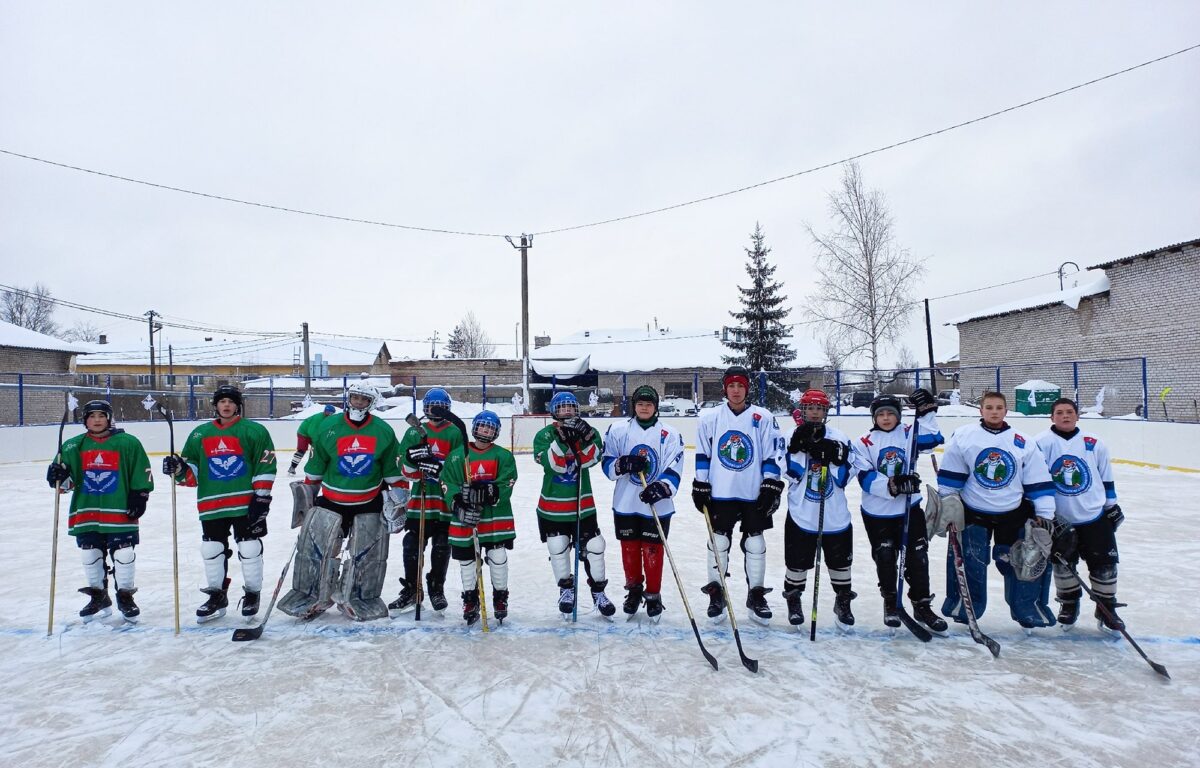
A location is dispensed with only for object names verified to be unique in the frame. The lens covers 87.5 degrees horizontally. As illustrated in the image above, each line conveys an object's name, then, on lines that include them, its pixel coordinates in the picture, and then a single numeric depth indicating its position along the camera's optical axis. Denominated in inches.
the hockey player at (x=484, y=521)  151.0
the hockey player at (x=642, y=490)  153.8
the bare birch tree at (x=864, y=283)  823.7
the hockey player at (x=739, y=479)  150.3
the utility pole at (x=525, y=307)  682.4
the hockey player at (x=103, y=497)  152.6
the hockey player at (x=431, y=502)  159.2
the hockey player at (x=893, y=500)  143.9
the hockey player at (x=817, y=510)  145.8
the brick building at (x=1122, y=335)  517.1
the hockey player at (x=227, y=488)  153.1
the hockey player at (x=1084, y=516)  142.6
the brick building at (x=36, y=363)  752.3
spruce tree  1063.6
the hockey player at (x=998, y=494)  140.1
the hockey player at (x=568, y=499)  152.9
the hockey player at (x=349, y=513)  154.1
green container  548.4
